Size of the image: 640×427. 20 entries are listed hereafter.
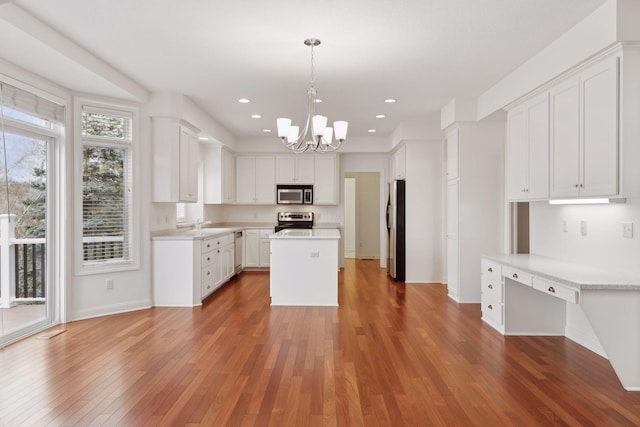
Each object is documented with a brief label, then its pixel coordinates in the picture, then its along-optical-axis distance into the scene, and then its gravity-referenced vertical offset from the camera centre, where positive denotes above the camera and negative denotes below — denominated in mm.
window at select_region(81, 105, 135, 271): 4512 +283
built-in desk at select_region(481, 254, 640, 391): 2674 -721
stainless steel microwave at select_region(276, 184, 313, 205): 8078 +376
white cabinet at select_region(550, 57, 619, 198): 2820 +629
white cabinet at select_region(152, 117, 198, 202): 5047 +684
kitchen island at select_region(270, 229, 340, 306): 5105 -757
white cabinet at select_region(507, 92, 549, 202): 3688 +628
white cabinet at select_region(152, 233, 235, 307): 5027 -771
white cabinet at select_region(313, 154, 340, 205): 8102 +668
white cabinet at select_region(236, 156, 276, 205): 8172 +673
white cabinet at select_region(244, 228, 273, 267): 7945 -706
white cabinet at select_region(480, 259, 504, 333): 3934 -868
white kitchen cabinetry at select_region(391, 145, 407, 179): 6796 +905
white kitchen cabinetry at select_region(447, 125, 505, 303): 5281 +168
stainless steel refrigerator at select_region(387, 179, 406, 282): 6781 -316
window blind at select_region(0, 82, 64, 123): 3520 +1052
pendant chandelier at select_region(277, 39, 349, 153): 3672 +803
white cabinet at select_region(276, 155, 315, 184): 8109 +855
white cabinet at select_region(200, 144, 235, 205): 7258 +725
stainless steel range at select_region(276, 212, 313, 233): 8172 -162
